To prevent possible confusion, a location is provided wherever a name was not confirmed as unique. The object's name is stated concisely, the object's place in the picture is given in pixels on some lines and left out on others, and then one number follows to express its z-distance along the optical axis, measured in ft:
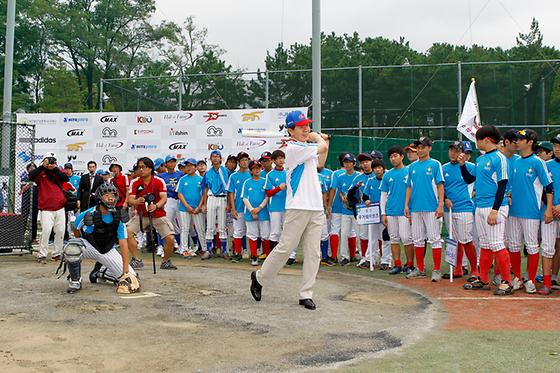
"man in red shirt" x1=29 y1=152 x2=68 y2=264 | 37.93
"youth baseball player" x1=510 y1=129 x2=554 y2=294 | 27.43
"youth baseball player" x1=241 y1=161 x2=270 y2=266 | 39.32
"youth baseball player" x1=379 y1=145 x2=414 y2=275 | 33.73
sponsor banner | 56.65
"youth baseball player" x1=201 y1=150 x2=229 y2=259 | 42.01
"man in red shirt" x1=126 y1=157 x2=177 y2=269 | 33.30
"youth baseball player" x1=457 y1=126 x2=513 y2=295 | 26.99
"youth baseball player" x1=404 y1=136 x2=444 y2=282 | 31.73
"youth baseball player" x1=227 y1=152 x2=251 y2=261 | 40.96
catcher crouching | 27.02
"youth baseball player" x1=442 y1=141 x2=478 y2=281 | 31.78
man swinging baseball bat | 24.11
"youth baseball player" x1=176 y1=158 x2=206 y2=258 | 42.55
